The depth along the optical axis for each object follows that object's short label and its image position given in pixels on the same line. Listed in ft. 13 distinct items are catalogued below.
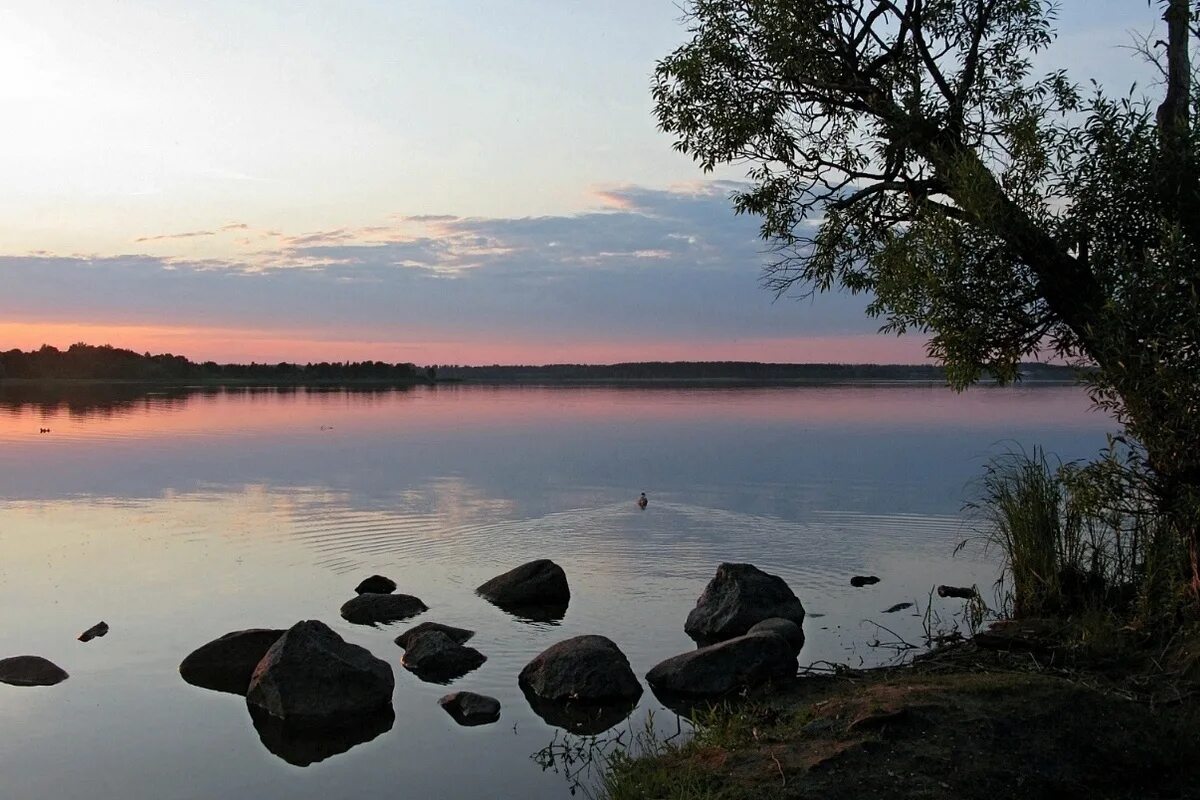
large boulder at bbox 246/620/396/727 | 42.34
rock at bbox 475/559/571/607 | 60.80
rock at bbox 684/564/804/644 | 53.57
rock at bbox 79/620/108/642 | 52.97
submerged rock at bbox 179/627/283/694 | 46.96
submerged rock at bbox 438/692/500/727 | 41.70
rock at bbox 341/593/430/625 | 56.80
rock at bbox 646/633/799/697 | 44.09
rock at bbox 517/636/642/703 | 43.57
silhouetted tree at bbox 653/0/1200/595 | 39.83
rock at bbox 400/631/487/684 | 47.85
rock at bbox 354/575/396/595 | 62.59
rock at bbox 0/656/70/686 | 45.65
